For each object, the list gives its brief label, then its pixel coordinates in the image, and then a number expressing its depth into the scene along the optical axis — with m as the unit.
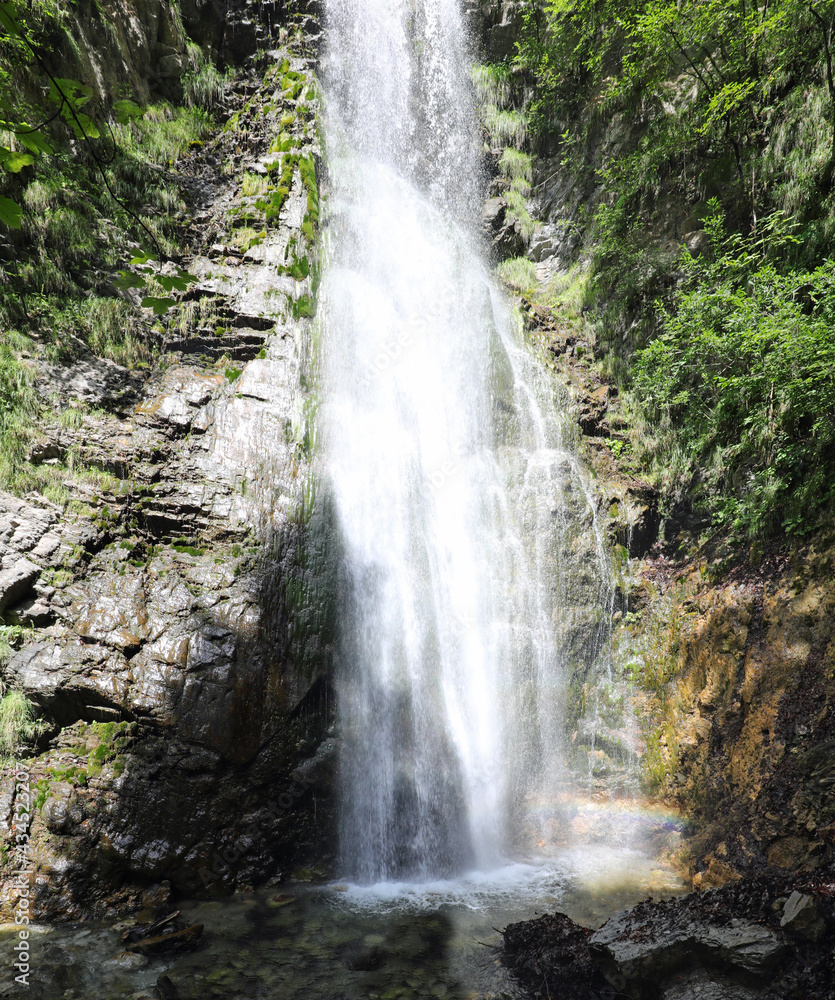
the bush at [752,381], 5.66
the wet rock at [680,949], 3.54
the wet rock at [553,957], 3.97
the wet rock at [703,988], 3.47
